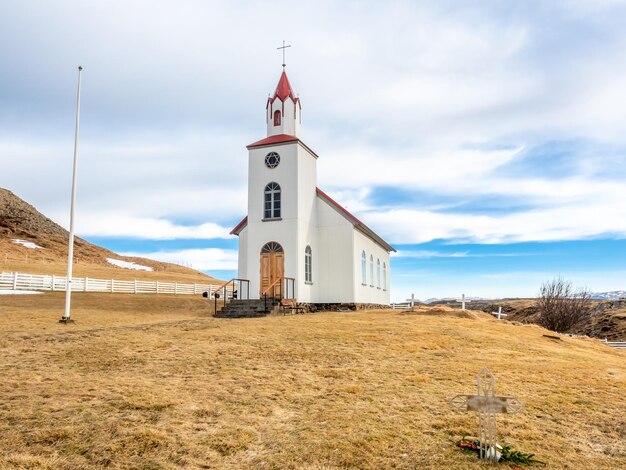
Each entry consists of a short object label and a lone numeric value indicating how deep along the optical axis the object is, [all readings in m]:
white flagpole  20.56
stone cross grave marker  7.28
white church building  27.34
